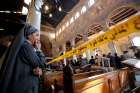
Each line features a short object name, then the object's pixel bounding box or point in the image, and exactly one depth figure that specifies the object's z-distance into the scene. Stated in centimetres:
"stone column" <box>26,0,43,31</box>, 384
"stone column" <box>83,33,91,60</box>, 1438
